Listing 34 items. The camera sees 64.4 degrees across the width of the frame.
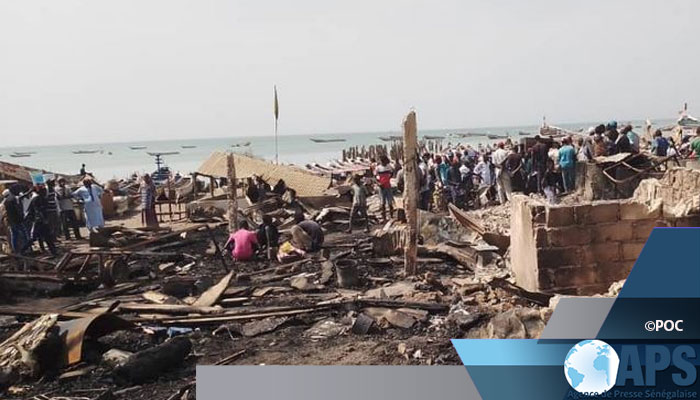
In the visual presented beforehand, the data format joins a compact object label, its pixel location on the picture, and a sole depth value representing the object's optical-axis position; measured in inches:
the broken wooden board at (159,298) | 330.6
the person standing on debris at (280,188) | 707.4
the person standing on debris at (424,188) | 608.7
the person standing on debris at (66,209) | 594.2
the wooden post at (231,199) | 530.0
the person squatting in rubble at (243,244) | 446.0
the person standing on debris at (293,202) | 610.9
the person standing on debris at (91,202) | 577.6
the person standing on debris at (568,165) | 527.2
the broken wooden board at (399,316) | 269.9
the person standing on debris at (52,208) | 552.7
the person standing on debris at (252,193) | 677.3
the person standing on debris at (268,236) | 456.4
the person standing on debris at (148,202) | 608.1
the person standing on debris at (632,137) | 529.3
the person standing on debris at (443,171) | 653.9
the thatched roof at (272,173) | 704.4
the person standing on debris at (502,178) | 588.7
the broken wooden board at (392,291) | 324.8
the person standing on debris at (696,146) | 495.8
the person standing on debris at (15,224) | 481.1
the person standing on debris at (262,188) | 676.2
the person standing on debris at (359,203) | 563.2
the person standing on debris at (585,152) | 550.6
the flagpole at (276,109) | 804.5
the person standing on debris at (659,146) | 568.1
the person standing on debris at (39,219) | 503.8
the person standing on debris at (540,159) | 558.2
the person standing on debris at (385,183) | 569.3
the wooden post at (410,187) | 354.3
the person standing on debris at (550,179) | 557.9
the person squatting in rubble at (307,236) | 463.8
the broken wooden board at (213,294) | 323.6
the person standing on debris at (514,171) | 578.2
